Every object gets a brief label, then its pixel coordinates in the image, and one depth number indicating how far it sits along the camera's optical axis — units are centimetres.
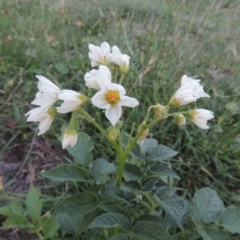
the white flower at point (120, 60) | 18
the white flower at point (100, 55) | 18
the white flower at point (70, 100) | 15
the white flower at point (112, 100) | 15
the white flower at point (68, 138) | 15
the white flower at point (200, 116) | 16
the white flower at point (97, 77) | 15
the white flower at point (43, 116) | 15
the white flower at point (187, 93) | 16
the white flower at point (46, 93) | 15
